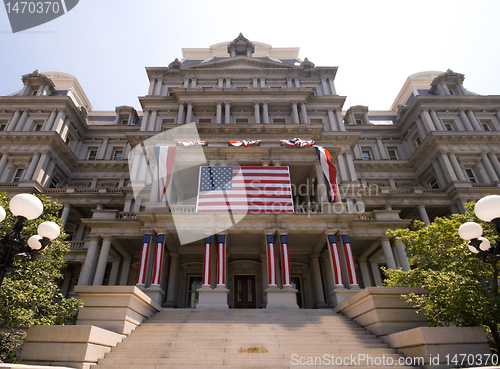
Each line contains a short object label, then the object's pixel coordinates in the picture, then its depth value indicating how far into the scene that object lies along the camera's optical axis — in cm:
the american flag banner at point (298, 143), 2561
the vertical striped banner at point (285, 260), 1941
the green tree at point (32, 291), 1013
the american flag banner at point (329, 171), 2236
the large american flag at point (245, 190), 2080
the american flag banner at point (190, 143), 2531
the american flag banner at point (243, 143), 2570
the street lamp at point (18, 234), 728
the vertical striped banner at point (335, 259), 1952
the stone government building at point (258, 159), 2205
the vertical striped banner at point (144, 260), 1956
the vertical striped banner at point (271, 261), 1937
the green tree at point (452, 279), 903
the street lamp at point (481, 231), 726
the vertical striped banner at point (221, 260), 1939
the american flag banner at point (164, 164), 2219
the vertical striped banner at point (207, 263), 1925
